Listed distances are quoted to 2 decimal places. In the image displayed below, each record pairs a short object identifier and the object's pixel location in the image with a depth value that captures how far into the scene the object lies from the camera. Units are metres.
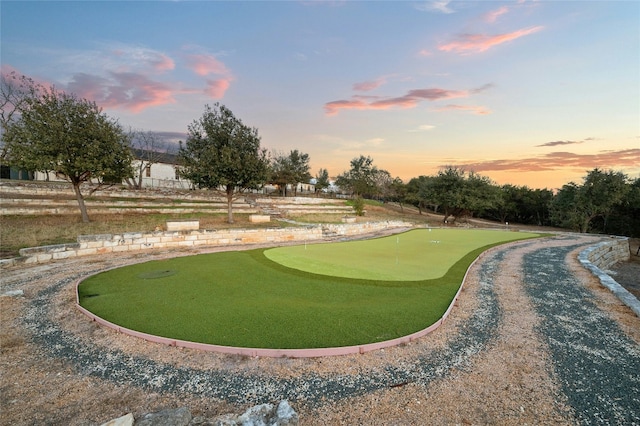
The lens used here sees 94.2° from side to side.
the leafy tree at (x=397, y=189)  57.71
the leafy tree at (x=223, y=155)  19.28
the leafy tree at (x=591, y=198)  30.56
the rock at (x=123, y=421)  2.80
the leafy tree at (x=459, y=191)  33.62
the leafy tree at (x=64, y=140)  15.33
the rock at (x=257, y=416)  2.97
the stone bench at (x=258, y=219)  21.67
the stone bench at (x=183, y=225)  15.07
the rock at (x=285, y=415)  3.00
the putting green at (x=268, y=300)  5.11
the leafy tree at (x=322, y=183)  62.59
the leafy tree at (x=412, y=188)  50.81
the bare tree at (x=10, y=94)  26.99
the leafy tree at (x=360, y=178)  57.81
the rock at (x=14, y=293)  7.14
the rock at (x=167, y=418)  2.93
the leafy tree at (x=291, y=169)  48.50
